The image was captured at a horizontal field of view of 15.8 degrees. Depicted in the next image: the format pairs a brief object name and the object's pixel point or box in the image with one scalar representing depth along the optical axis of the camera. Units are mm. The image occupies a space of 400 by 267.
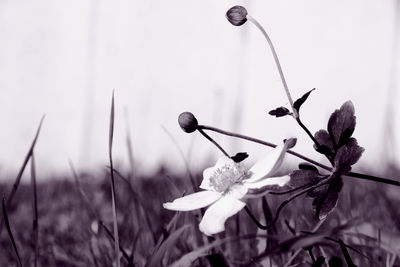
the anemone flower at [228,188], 671
